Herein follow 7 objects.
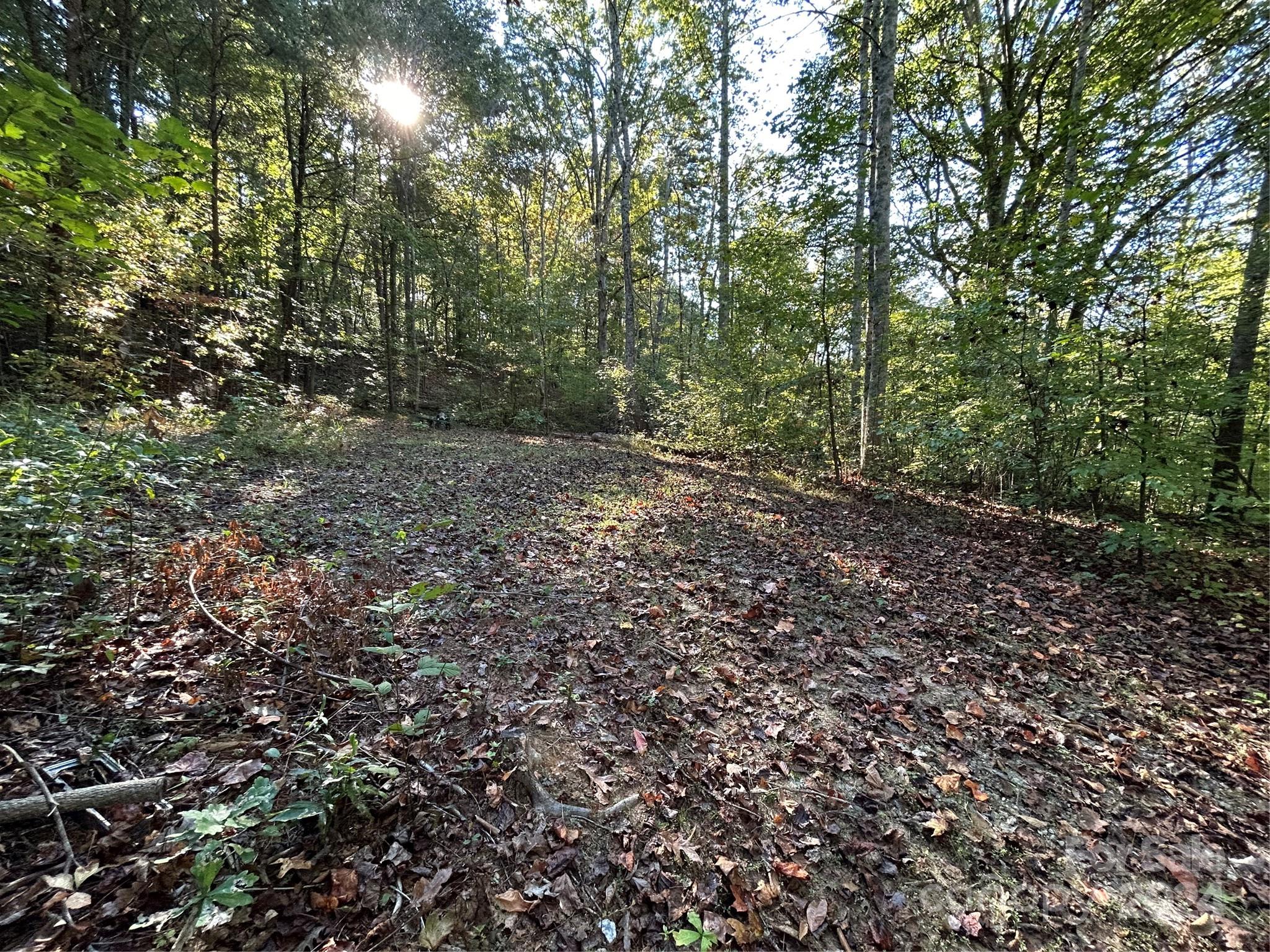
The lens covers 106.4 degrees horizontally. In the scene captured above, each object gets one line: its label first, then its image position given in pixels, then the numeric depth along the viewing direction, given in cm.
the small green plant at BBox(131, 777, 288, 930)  153
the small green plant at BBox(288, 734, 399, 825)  191
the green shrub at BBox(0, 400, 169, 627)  254
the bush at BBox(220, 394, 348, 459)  785
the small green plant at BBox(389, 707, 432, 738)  218
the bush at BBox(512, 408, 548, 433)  1703
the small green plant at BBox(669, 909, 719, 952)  179
